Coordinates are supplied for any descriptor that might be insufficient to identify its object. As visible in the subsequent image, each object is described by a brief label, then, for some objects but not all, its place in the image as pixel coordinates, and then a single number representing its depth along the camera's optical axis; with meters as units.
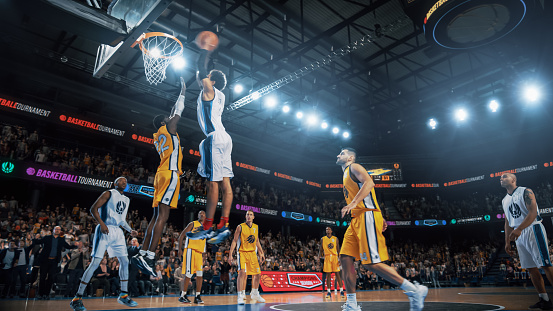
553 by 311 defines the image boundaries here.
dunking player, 3.75
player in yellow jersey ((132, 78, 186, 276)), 4.49
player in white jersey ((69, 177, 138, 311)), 5.20
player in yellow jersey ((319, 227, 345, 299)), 10.14
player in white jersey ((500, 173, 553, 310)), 5.02
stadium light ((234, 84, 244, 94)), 15.30
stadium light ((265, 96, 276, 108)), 16.72
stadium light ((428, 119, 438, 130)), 19.93
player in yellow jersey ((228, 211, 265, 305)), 7.76
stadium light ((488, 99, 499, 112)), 17.50
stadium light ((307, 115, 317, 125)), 18.16
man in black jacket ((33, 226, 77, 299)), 8.40
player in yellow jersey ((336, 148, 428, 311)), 3.98
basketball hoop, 7.17
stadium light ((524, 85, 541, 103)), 14.81
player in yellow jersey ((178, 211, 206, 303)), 7.59
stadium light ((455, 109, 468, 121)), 17.98
